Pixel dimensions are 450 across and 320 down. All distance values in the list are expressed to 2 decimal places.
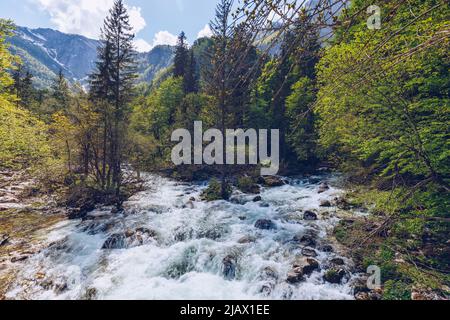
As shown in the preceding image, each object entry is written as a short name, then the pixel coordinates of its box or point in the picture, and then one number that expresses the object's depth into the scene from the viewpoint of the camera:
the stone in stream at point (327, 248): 10.33
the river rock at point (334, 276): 8.53
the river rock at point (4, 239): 11.13
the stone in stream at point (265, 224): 12.97
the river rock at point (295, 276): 8.60
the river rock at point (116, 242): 11.30
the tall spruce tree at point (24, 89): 41.80
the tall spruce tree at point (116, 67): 19.78
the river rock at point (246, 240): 11.45
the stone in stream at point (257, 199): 17.55
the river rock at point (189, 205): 16.47
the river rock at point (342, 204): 14.56
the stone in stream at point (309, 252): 9.99
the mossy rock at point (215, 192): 18.35
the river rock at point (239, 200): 17.45
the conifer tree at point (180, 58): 44.50
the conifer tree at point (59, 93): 18.35
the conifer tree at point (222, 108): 17.85
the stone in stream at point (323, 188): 18.53
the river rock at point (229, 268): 9.23
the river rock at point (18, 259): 9.86
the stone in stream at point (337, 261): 9.33
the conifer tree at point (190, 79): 40.54
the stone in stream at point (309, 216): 13.67
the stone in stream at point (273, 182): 21.67
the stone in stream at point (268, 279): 8.32
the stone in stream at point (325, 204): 15.36
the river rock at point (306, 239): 10.93
